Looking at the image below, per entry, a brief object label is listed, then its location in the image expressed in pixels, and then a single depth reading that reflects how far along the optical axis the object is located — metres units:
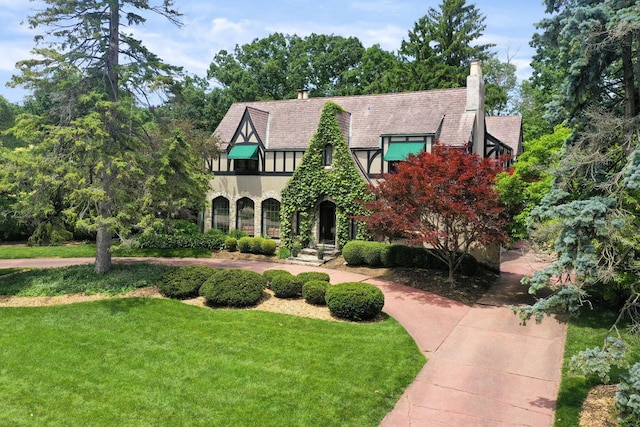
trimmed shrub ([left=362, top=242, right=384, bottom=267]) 21.70
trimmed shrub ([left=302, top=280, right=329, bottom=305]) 14.55
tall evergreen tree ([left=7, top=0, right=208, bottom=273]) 14.60
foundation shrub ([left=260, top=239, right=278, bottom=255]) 25.06
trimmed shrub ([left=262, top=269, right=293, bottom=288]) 16.03
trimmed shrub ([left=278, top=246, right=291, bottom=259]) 24.46
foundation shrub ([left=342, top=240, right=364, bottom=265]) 22.19
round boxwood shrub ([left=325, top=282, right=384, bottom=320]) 13.27
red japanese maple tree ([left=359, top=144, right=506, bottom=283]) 15.95
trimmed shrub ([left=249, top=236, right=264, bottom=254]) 25.30
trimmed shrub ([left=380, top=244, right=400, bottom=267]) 21.40
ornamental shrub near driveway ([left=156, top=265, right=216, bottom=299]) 15.09
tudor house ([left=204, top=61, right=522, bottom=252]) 24.69
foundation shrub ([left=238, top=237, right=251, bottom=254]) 25.61
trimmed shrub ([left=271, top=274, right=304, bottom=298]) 15.19
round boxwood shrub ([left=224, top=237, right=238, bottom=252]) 26.22
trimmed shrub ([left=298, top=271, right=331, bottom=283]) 15.69
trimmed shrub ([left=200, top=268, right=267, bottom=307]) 14.41
